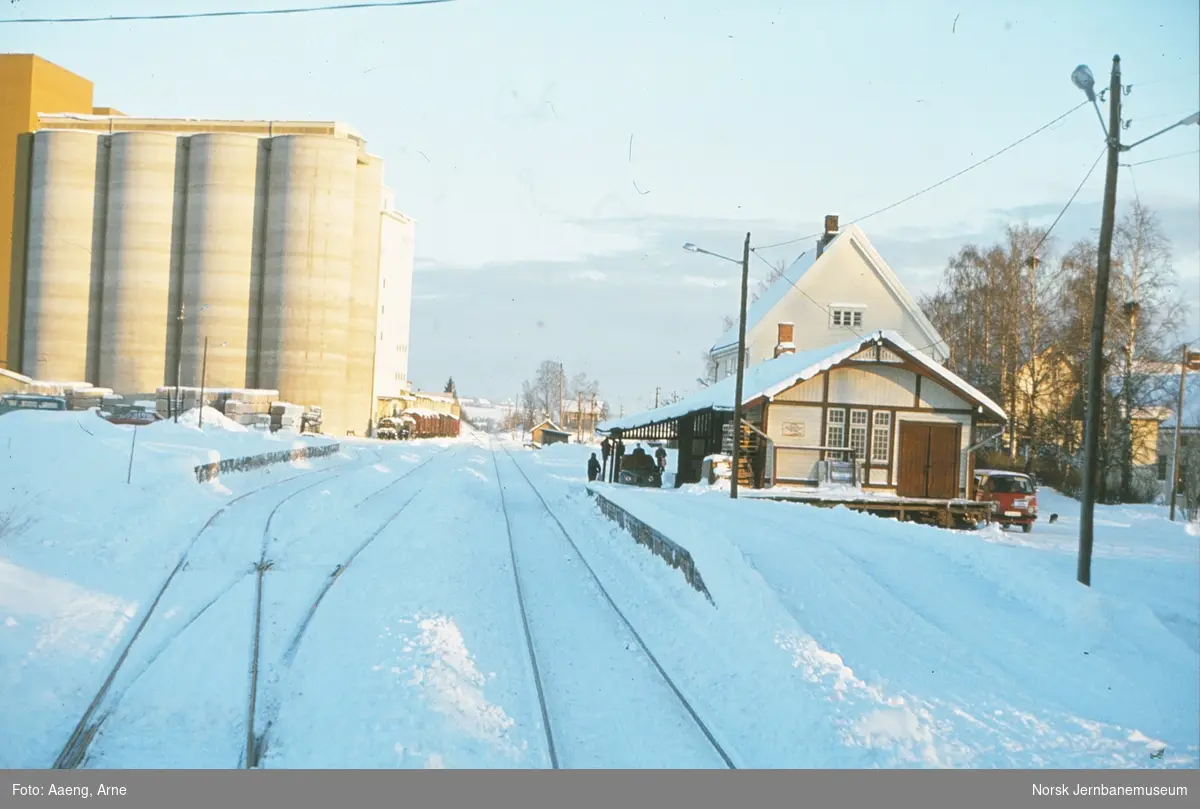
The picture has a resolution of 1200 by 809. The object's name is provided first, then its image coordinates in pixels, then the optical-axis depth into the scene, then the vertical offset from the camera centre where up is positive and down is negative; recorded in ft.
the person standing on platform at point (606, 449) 152.53 -5.20
